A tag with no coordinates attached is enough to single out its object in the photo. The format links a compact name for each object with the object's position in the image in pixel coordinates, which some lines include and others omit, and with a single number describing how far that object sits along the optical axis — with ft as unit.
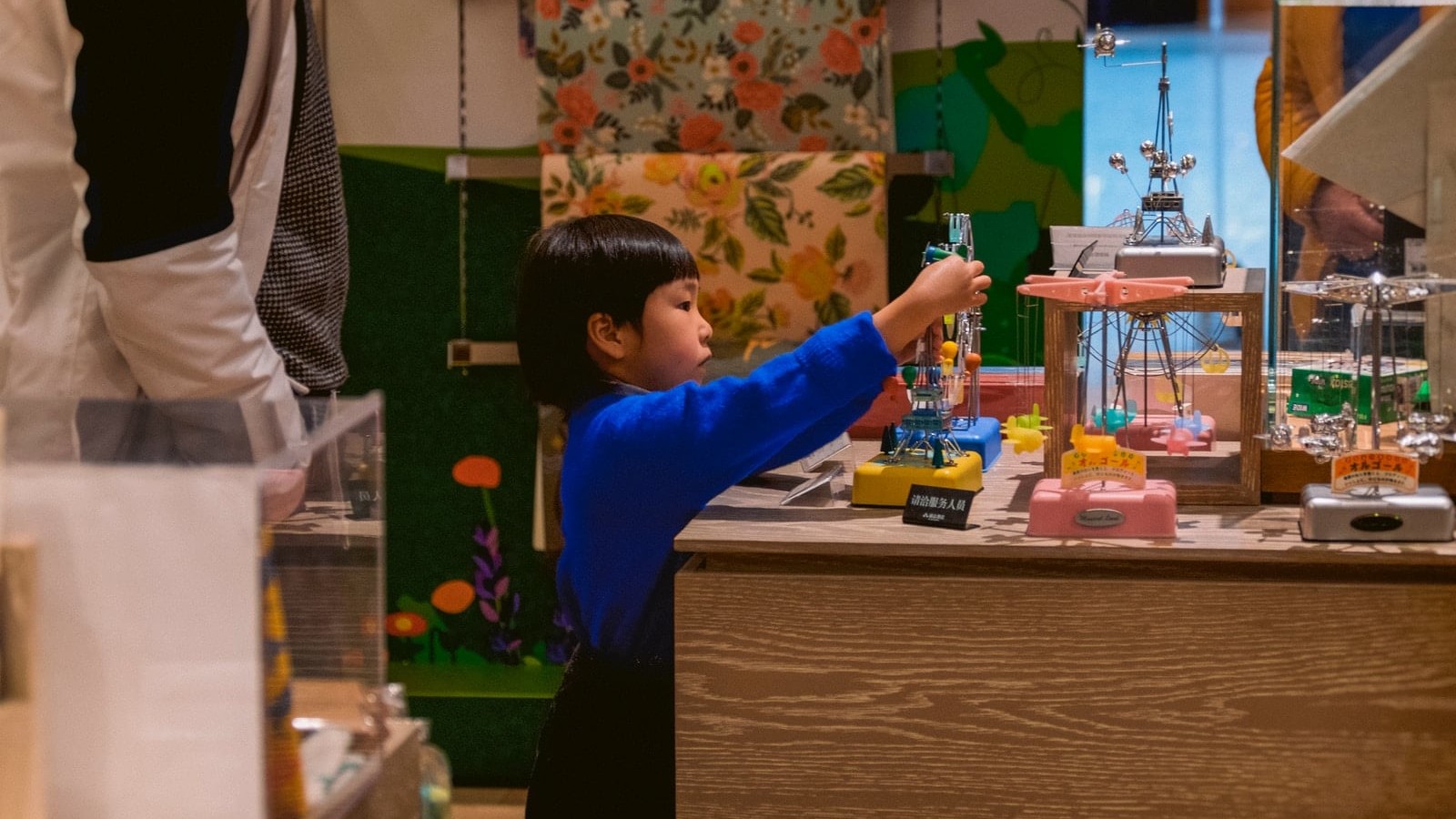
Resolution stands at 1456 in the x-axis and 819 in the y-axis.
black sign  9.19
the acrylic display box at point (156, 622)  6.57
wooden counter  8.83
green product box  9.22
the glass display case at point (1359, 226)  9.19
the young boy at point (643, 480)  9.54
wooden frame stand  9.28
